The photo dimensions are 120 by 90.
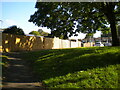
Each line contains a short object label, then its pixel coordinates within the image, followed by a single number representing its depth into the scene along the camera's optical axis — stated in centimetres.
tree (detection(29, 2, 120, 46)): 1119
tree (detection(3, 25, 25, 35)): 2136
